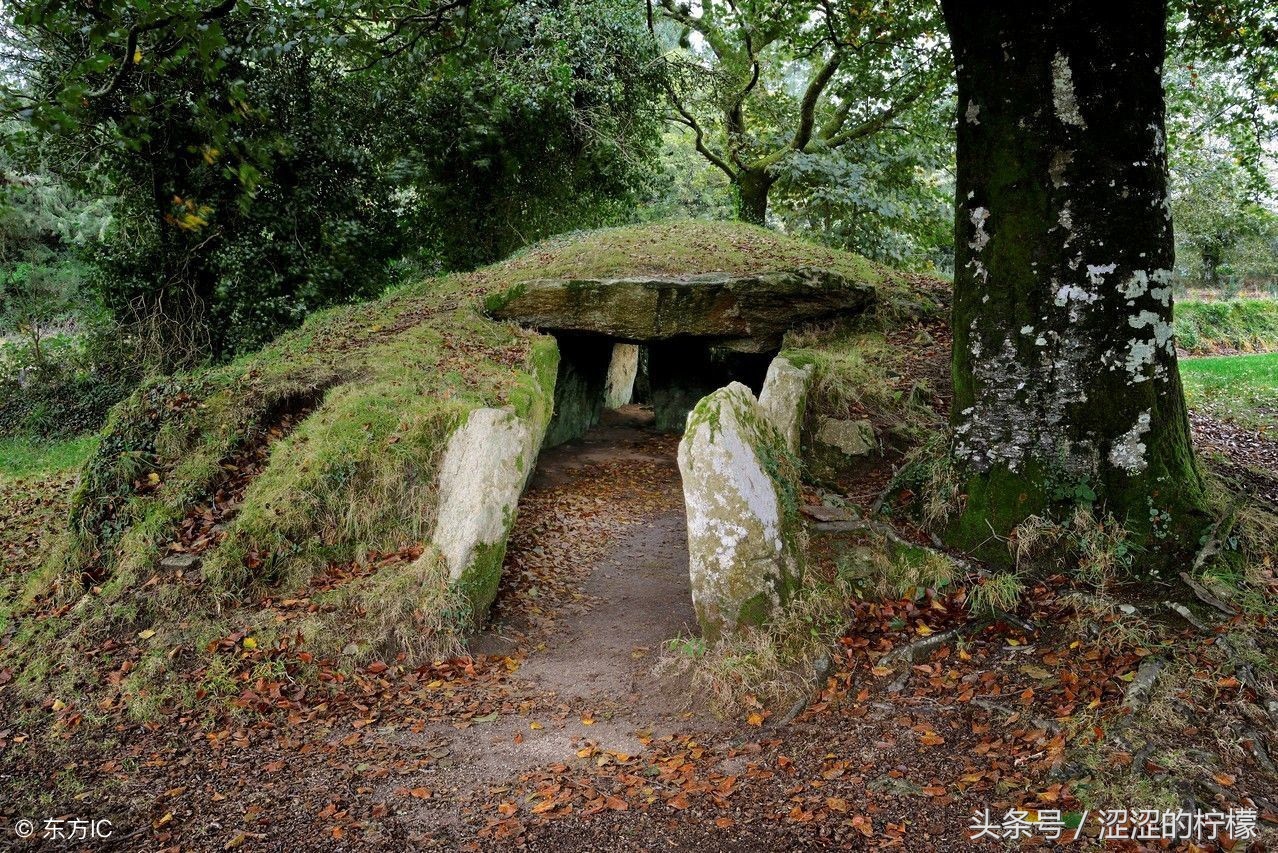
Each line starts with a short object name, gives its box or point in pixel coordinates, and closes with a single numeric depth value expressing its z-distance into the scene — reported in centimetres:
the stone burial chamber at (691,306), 992
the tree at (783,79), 1008
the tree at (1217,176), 920
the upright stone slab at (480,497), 616
